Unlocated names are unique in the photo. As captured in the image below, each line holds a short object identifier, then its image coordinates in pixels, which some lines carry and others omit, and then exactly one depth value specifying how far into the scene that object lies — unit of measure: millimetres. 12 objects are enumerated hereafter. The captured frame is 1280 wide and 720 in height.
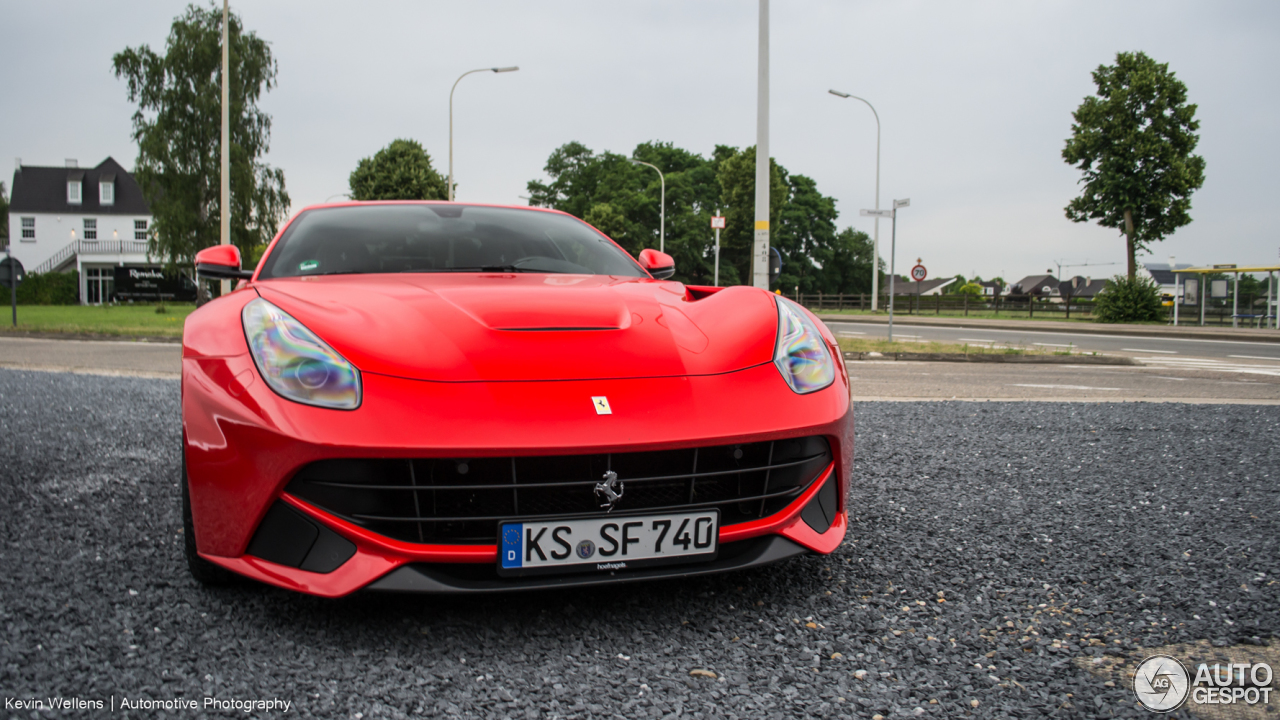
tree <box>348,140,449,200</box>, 33500
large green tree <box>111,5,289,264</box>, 27000
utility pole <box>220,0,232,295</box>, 17328
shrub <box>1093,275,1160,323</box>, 25422
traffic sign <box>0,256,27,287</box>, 17438
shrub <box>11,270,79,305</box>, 41750
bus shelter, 21812
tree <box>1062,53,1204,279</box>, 27953
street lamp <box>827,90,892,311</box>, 36328
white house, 48938
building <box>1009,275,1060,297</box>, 104575
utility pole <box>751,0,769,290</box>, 11344
